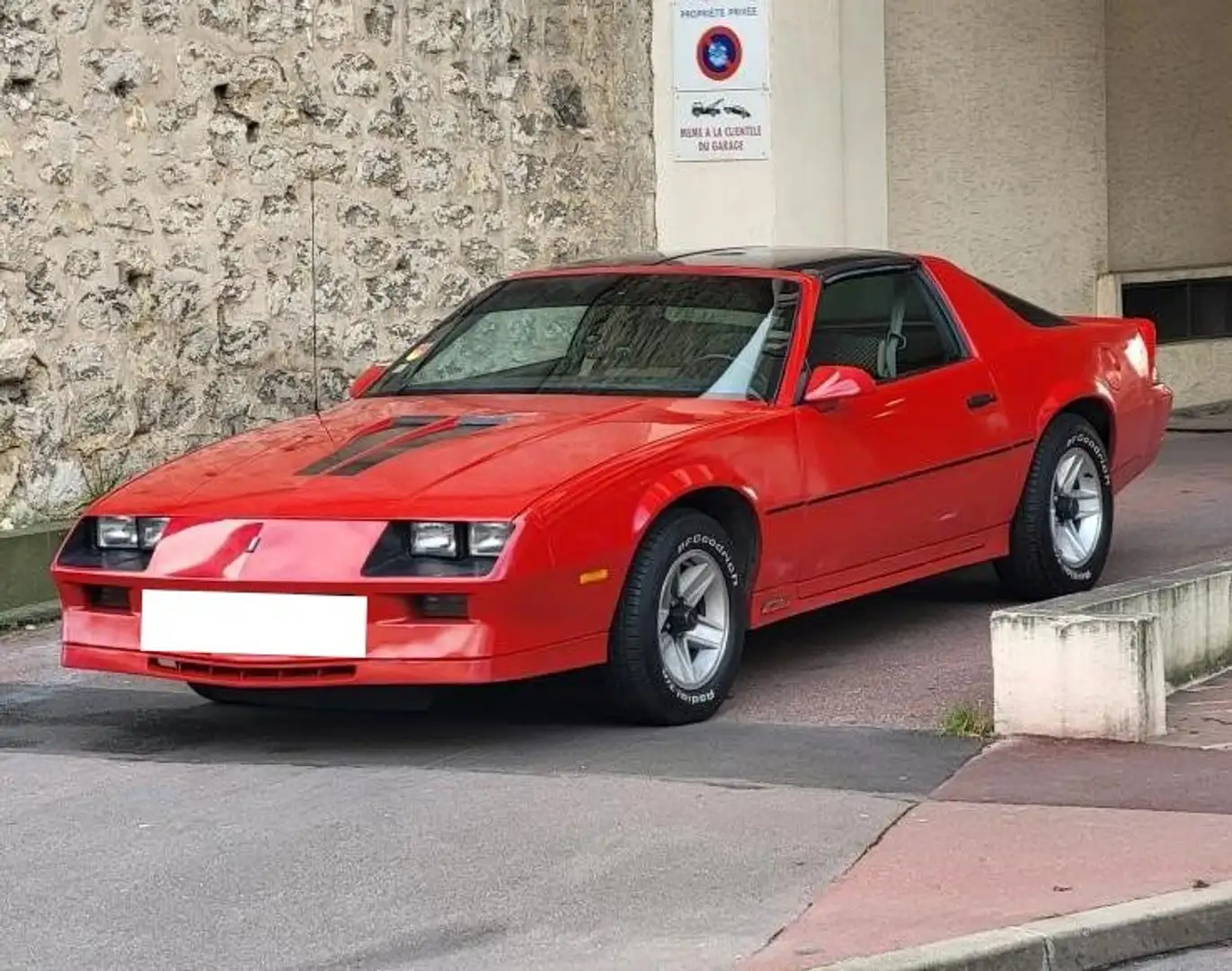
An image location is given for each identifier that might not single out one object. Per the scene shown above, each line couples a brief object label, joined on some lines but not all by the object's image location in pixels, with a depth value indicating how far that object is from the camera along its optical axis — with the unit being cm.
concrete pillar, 1389
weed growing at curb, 687
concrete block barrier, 662
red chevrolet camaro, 652
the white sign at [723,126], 1386
